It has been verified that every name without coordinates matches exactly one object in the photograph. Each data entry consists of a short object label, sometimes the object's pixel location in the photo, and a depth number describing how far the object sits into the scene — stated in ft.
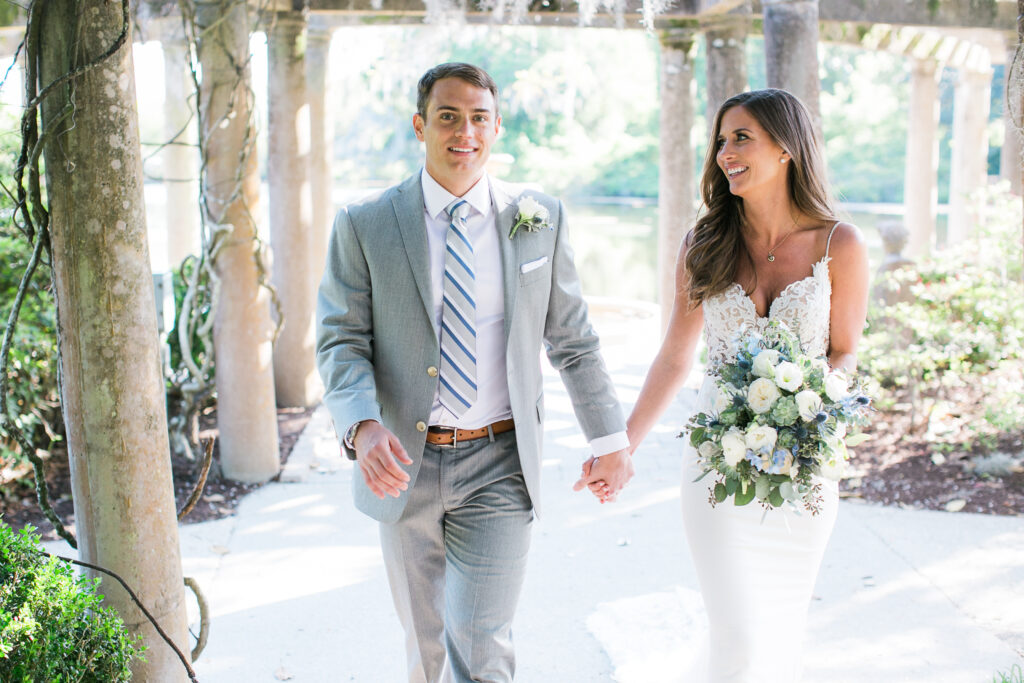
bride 10.57
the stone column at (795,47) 19.90
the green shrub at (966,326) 23.97
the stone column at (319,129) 33.01
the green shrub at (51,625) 9.06
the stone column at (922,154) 46.52
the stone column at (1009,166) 27.22
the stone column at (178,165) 38.45
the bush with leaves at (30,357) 20.30
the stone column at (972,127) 49.01
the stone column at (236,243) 21.77
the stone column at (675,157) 32.99
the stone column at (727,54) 30.12
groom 9.86
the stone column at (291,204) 27.89
